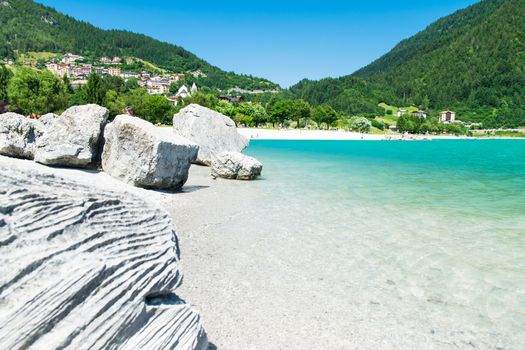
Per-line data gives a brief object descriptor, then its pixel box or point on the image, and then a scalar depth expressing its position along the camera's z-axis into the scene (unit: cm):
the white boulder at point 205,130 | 2653
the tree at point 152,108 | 9012
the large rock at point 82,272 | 280
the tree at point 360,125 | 13200
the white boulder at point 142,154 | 1497
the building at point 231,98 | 19012
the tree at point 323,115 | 13075
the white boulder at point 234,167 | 2114
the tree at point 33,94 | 6144
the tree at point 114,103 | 7985
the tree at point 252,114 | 11424
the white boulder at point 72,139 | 1560
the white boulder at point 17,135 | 1614
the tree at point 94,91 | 7944
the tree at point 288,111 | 12062
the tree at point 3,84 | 7410
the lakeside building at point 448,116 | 19638
